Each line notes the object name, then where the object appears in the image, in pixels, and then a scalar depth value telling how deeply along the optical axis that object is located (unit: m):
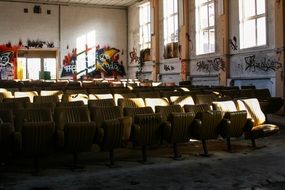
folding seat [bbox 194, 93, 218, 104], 8.35
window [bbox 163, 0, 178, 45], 20.09
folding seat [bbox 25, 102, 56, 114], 6.73
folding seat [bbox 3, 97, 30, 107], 7.34
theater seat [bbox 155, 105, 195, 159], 6.03
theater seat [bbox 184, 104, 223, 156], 6.25
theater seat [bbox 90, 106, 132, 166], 5.56
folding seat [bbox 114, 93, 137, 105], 8.64
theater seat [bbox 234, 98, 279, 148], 6.91
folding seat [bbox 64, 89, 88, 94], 9.50
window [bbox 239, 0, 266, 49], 13.62
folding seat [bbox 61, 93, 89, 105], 8.75
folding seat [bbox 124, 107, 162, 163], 5.85
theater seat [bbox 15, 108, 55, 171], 5.06
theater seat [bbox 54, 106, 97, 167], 5.28
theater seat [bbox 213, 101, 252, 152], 6.50
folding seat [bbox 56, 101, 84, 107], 7.01
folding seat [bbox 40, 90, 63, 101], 9.34
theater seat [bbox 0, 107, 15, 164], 5.06
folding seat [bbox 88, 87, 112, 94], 9.89
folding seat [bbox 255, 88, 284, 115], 8.66
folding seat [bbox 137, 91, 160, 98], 8.81
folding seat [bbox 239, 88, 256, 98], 10.02
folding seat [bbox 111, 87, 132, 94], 9.90
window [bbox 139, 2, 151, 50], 23.80
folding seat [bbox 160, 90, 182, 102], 9.04
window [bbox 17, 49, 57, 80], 25.02
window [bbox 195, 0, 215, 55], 16.67
